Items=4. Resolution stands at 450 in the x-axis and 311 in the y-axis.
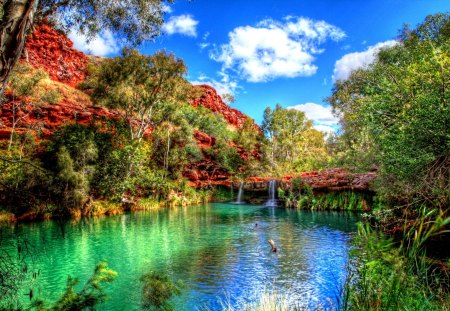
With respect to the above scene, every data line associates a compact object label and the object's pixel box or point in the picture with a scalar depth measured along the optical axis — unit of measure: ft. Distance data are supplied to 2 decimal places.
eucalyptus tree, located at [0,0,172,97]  26.91
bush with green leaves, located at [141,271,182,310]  14.01
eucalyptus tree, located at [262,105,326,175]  139.33
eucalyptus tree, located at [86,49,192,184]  78.28
